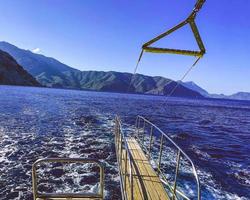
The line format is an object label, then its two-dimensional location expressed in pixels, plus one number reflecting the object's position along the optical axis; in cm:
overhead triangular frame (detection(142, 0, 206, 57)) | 521
